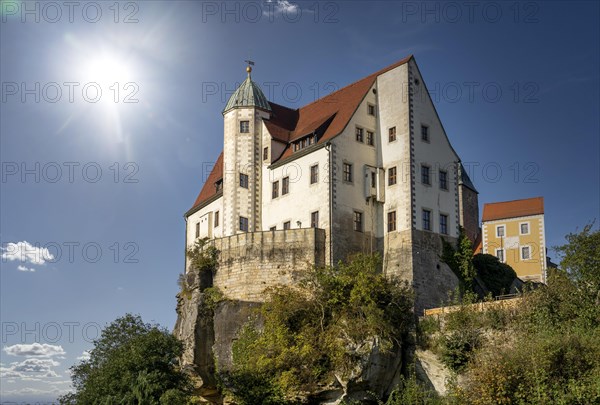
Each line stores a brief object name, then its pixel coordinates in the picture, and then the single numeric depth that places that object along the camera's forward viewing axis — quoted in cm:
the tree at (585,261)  3919
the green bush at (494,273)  5166
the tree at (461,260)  4772
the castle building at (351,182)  4688
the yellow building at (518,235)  6894
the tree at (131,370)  3603
